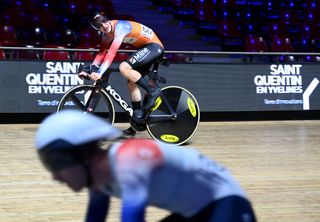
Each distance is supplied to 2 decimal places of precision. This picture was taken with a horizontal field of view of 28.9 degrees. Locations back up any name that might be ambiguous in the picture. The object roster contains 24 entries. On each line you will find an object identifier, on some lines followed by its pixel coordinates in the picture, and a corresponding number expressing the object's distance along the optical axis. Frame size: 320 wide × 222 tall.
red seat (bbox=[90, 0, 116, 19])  13.34
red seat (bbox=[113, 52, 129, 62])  10.43
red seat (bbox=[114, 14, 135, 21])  12.98
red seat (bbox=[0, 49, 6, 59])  9.69
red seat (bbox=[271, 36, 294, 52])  13.90
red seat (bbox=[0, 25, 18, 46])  11.09
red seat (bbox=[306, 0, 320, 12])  16.47
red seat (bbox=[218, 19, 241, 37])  14.41
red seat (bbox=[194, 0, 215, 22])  14.86
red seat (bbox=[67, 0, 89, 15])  13.25
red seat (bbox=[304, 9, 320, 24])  15.93
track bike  7.64
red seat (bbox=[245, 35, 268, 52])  13.48
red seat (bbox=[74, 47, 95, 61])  10.14
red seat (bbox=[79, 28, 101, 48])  12.19
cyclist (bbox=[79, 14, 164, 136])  7.38
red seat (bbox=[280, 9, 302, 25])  15.71
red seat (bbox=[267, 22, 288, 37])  14.91
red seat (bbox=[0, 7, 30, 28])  12.25
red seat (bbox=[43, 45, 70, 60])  10.05
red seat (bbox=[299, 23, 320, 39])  15.37
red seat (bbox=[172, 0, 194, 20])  15.20
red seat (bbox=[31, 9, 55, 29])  12.32
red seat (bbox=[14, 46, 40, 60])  9.87
